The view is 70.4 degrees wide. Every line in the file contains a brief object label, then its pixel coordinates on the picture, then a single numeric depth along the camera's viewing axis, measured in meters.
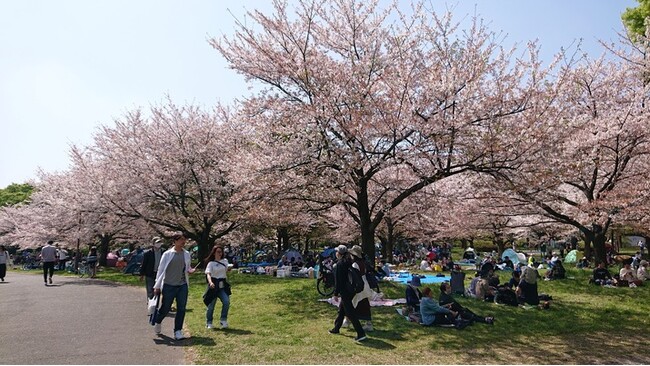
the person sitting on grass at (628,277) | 14.56
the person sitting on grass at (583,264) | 21.91
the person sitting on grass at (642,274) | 15.46
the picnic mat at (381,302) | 10.66
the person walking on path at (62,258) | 25.08
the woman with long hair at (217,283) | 7.99
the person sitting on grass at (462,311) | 9.02
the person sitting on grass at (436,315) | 8.63
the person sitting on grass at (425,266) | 23.17
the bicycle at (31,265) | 31.64
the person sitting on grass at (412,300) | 9.42
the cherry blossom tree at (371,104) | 11.02
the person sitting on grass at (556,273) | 16.73
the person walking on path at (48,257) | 15.96
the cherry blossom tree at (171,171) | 20.05
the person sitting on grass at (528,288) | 11.08
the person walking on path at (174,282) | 7.12
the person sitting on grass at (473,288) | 12.25
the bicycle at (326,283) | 11.92
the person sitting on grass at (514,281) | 12.73
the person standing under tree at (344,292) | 7.25
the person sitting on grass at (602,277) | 14.75
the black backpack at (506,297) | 11.14
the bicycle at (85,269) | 20.93
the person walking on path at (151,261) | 9.05
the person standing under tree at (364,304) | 7.84
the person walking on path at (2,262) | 17.61
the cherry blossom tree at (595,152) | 11.25
